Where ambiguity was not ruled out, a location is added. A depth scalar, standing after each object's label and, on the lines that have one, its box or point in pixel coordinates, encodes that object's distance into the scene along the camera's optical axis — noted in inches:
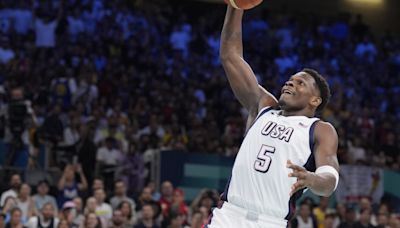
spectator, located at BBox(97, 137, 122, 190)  738.8
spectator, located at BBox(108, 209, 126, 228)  613.0
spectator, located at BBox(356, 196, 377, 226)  695.1
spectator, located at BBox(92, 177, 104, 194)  644.1
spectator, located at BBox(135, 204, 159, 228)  625.0
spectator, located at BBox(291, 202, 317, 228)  666.2
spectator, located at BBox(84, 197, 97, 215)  611.8
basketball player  285.4
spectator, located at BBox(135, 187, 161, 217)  639.8
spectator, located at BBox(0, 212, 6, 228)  557.0
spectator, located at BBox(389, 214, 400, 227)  659.0
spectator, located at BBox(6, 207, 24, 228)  571.2
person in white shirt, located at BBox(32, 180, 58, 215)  641.0
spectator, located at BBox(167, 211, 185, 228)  633.6
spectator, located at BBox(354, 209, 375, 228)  673.6
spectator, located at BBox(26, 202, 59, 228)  589.0
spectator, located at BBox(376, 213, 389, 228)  676.7
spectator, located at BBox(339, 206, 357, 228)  679.1
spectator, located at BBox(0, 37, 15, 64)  835.9
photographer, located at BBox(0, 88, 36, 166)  705.6
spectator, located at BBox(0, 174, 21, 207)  624.7
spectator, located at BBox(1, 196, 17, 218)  605.6
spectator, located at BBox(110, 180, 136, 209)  666.8
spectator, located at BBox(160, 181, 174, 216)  679.2
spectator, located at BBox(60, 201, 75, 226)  594.7
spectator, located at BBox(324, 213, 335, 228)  673.0
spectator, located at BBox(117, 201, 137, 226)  629.0
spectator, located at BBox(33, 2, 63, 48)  889.5
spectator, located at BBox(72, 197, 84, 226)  604.1
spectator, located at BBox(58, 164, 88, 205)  665.6
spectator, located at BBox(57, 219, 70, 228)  569.8
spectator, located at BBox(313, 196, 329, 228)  691.4
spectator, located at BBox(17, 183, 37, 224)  611.8
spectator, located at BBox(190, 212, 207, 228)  612.4
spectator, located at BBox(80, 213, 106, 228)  582.9
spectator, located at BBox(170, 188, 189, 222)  654.5
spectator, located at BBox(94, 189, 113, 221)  631.8
